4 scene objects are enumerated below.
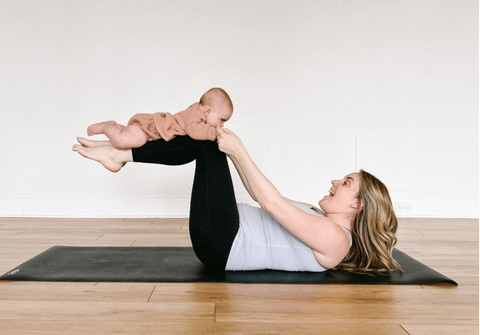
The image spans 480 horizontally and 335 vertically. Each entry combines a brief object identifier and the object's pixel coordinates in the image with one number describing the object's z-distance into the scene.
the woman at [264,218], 1.71
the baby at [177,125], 1.78
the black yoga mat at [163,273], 1.84
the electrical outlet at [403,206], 3.75
